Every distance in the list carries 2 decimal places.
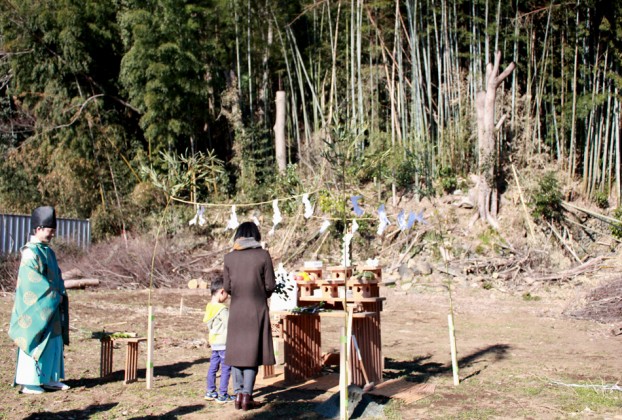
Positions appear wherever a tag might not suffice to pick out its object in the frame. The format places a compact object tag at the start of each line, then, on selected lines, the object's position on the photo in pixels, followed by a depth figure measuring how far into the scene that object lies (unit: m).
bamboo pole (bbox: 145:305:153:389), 5.56
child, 5.36
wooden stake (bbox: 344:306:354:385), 4.82
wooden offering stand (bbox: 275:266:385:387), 5.92
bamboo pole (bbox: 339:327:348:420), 4.47
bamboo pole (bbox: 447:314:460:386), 5.79
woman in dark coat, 5.11
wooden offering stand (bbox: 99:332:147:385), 6.02
